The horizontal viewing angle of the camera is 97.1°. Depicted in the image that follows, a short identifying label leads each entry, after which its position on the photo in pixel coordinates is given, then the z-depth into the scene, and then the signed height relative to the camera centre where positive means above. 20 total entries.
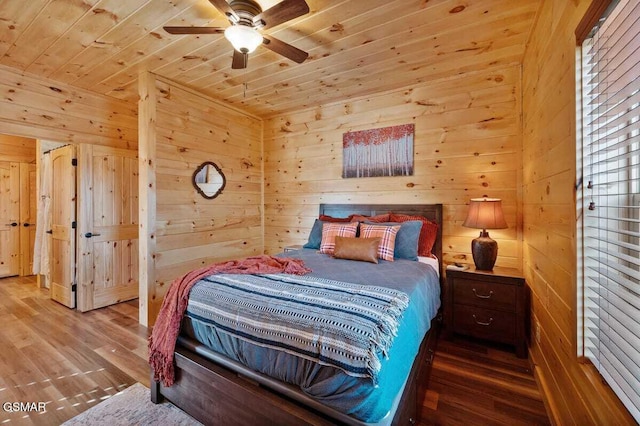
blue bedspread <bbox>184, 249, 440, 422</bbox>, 1.12 -0.69
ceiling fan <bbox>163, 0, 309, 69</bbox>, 1.62 +1.15
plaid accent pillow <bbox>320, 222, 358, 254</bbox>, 2.80 -0.23
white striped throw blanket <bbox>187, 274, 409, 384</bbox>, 1.14 -0.49
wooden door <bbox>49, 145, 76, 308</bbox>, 3.38 -0.19
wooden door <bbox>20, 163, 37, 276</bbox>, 4.91 -0.06
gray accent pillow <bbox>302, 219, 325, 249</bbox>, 3.13 -0.29
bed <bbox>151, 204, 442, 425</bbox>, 1.21 -0.88
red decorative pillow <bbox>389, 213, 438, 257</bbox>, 2.77 -0.24
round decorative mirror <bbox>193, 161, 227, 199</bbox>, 3.34 +0.38
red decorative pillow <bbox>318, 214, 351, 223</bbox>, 3.29 -0.10
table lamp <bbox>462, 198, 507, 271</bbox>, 2.45 -0.12
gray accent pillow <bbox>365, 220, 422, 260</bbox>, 2.56 -0.28
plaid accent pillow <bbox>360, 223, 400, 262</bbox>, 2.51 -0.23
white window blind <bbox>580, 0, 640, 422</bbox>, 0.95 +0.05
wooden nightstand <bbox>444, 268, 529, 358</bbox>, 2.29 -0.81
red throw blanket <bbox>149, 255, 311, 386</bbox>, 1.66 -0.64
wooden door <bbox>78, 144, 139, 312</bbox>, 3.35 -0.18
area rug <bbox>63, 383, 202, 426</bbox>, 1.65 -1.23
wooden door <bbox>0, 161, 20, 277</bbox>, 4.71 -0.11
